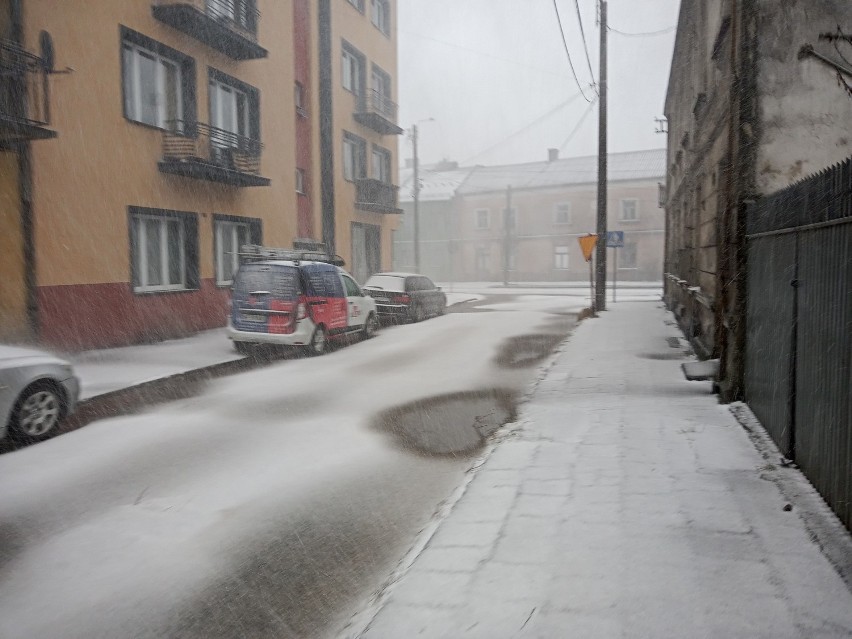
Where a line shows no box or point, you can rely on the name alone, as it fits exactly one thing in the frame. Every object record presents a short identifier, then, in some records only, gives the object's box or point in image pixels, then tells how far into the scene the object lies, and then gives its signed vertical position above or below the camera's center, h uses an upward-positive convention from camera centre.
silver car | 5.85 -1.10
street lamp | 35.76 +2.61
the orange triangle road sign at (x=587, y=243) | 19.58 +0.94
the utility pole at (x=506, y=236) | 44.31 +2.82
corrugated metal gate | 3.76 -0.38
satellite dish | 11.05 +3.88
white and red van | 11.12 -0.49
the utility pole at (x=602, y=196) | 20.05 +2.42
